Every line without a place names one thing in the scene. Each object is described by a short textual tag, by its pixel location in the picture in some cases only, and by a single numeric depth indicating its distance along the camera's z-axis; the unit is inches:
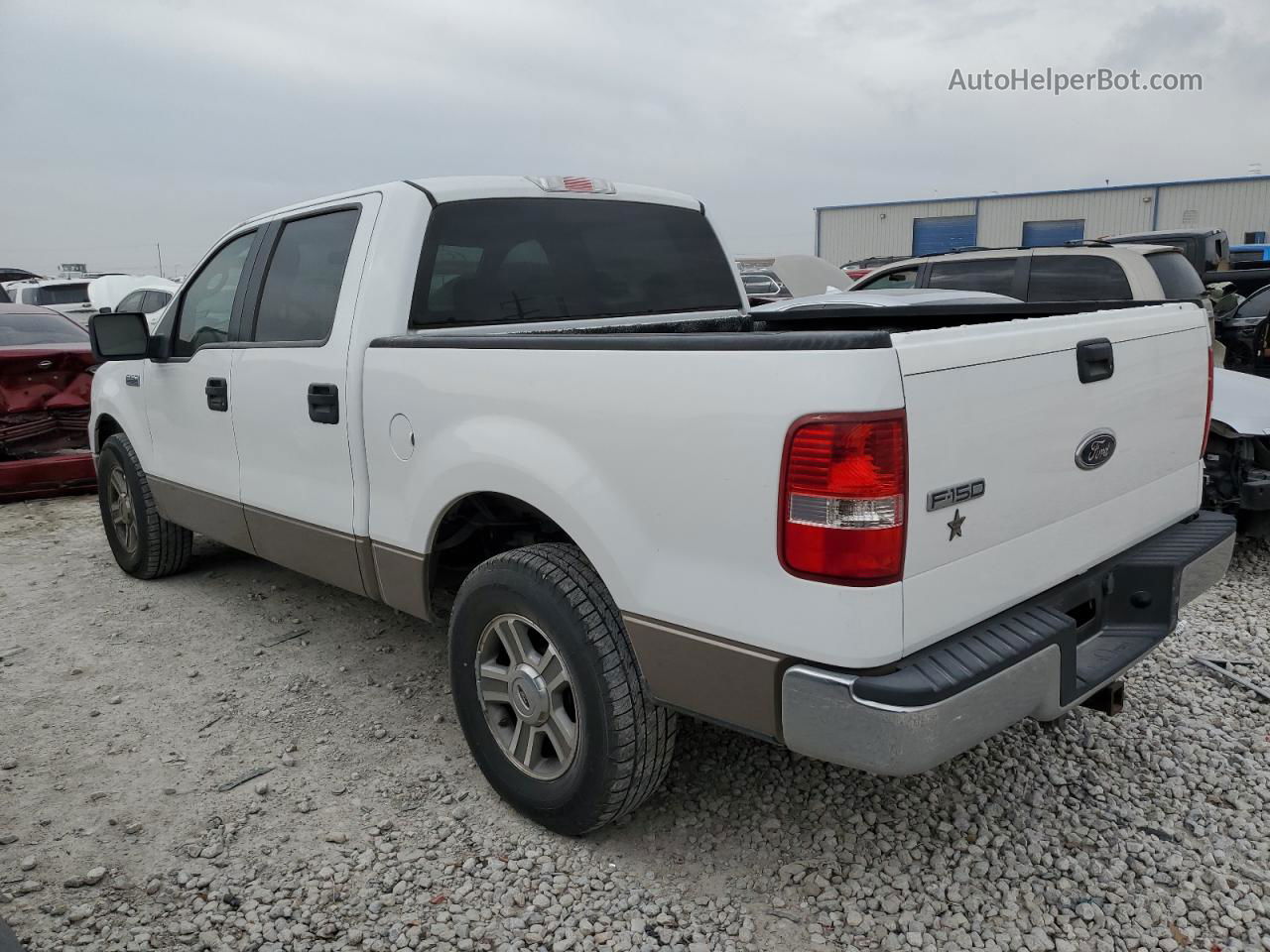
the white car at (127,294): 653.9
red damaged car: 292.7
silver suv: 274.5
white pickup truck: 78.7
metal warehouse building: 1385.3
